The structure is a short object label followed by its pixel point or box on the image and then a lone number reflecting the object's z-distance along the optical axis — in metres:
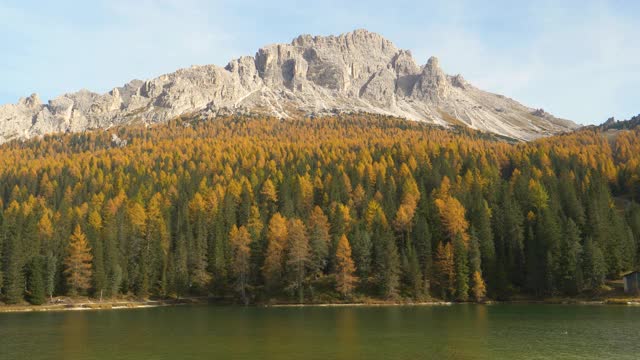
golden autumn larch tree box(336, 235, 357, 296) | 100.81
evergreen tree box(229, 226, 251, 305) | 108.62
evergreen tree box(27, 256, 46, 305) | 99.31
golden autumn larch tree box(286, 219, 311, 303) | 104.31
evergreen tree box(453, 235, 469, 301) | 98.88
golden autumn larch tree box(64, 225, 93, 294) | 105.38
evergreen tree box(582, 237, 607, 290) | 92.94
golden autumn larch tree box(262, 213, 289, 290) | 107.81
